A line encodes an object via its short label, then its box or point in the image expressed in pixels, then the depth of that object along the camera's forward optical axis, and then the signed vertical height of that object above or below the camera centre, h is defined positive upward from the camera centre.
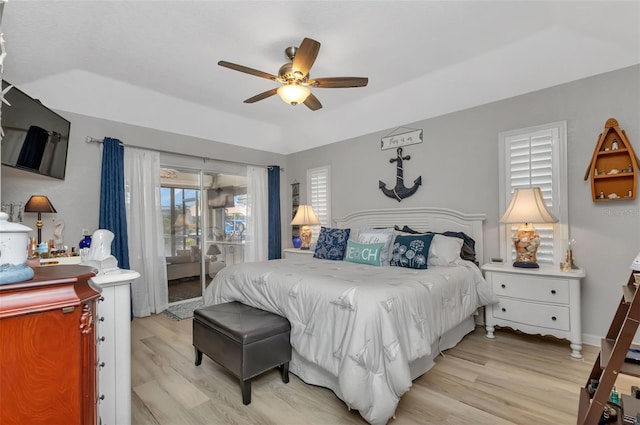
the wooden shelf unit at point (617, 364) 1.25 -0.67
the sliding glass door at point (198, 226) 4.60 -0.19
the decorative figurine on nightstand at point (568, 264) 2.86 -0.51
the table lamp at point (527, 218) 2.88 -0.07
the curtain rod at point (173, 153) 3.72 +0.89
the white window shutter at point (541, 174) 3.04 +0.37
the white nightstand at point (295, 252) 4.81 -0.62
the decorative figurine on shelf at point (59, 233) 3.20 -0.18
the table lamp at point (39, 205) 3.02 +0.10
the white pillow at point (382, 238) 3.40 -0.31
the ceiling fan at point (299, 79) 2.43 +1.14
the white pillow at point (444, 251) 3.17 -0.42
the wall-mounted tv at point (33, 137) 2.38 +0.69
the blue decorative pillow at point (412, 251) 3.08 -0.41
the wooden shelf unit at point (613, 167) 2.66 +0.38
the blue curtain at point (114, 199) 3.76 +0.19
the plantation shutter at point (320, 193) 5.17 +0.33
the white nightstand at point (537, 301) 2.68 -0.84
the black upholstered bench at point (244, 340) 2.11 -0.93
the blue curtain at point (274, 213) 5.58 +0.00
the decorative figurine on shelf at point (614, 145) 2.74 +0.57
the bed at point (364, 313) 1.85 -0.75
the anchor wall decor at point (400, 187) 4.11 +0.34
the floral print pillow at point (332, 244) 3.81 -0.41
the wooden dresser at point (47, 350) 0.81 -0.38
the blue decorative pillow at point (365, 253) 3.31 -0.45
